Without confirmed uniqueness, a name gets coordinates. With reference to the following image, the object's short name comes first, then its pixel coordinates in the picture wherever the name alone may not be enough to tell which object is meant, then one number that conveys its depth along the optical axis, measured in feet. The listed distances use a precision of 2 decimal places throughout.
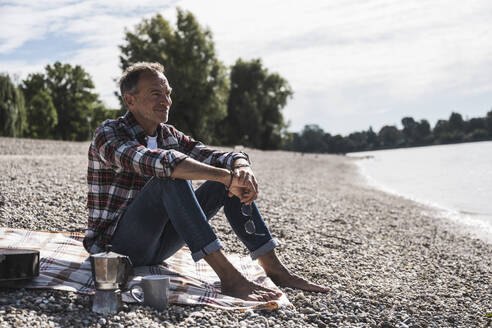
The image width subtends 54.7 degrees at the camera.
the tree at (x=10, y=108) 84.07
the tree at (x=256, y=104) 171.01
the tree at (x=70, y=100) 155.94
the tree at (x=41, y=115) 141.02
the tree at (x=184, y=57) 109.70
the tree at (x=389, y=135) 472.03
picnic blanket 11.22
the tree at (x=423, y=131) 443.73
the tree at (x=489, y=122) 382.55
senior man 10.79
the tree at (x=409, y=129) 451.94
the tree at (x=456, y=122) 417.69
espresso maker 9.81
